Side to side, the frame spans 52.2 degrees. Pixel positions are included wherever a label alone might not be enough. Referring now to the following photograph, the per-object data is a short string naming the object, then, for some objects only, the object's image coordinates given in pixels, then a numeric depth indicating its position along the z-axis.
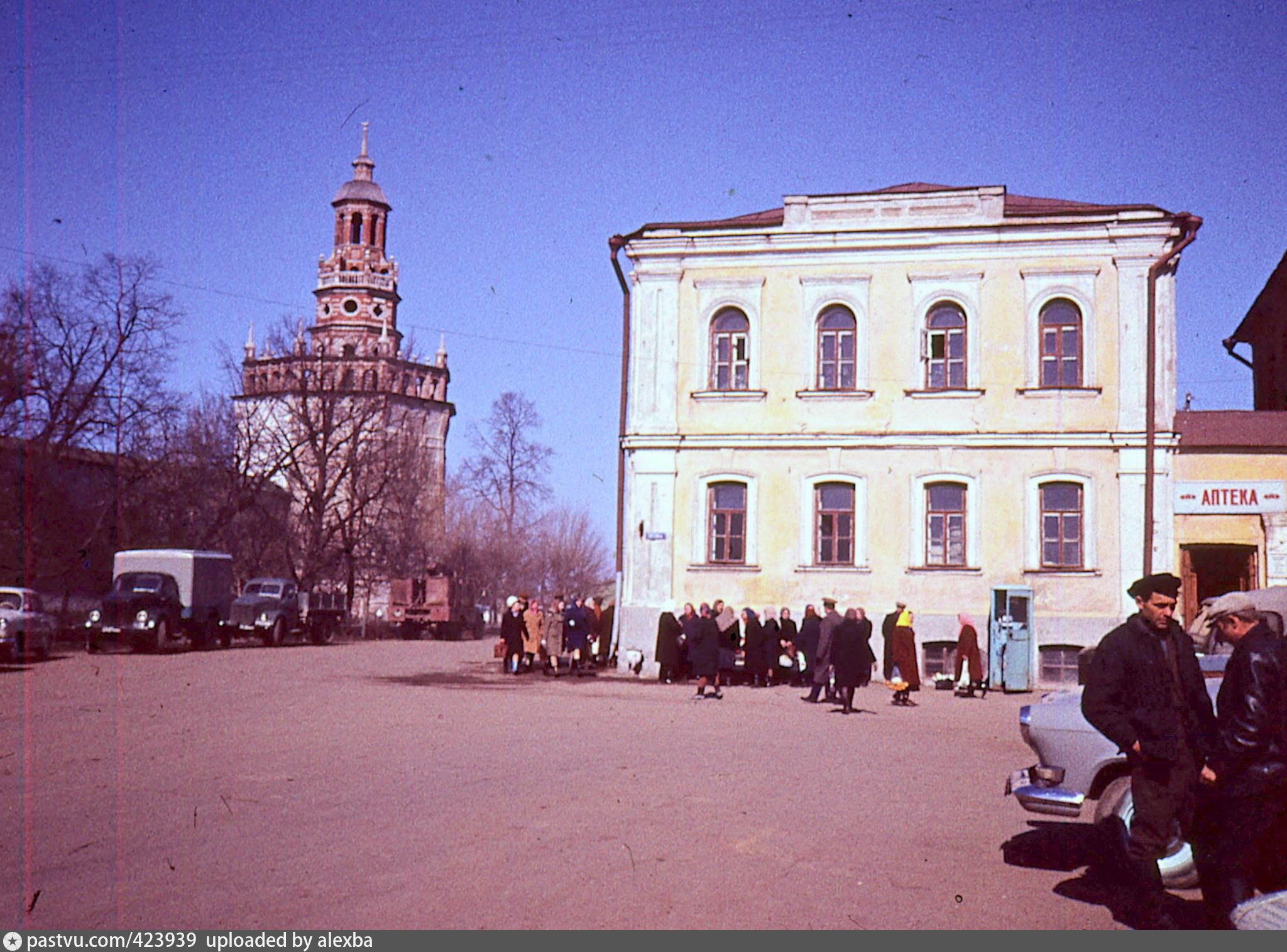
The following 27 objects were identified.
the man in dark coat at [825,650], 20.72
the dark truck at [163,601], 30.80
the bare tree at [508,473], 72.69
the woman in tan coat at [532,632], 26.66
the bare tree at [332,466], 51.62
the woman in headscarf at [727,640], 25.23
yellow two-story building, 25.92
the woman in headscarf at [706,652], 21.64
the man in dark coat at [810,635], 24.62
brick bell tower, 85.94
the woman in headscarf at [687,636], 24.16
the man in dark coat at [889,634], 24.05
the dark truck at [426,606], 51.03
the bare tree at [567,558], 81.25
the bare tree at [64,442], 35.97
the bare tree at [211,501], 42.56
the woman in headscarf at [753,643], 24.89
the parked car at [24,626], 24.97
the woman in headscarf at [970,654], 23.95
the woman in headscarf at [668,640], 24.81
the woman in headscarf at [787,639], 25.58
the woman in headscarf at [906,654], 21.83
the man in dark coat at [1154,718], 5.91
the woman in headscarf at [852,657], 18.97
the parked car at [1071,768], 7.65
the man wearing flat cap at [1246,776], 5.69
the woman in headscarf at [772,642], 24.98
